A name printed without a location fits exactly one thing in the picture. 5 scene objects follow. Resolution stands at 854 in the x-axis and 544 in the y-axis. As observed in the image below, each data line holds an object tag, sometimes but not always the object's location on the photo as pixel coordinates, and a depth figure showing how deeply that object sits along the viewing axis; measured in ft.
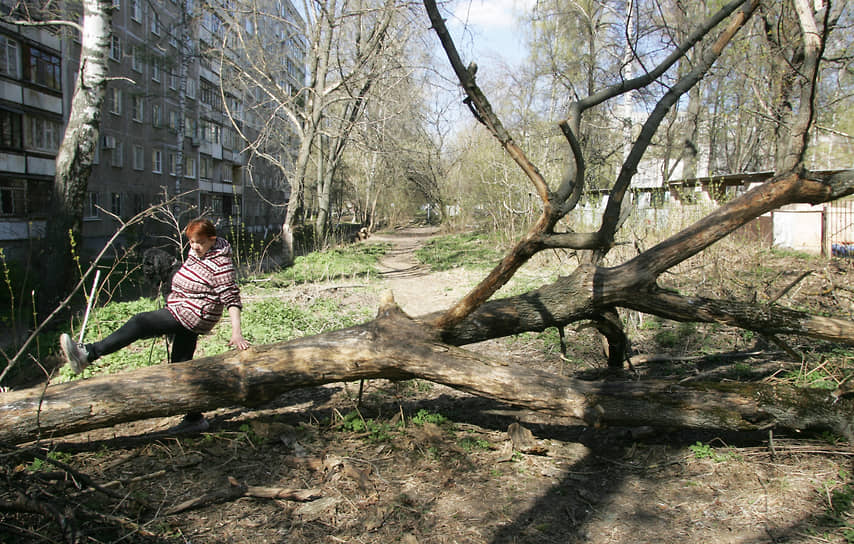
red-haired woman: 12.46
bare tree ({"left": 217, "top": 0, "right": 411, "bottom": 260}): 44.19
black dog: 22.48
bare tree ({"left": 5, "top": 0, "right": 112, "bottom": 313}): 27.66
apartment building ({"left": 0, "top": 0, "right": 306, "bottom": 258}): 61.21
